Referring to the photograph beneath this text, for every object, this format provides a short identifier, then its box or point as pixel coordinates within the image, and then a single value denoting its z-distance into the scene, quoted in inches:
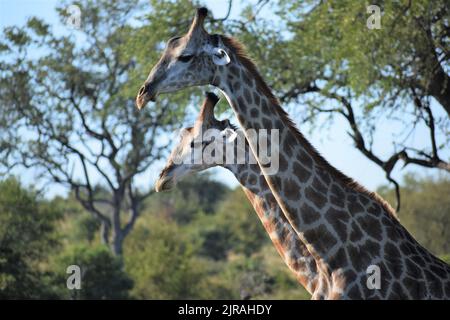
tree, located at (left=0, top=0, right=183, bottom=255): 1263.5
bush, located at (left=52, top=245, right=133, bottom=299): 939.3
